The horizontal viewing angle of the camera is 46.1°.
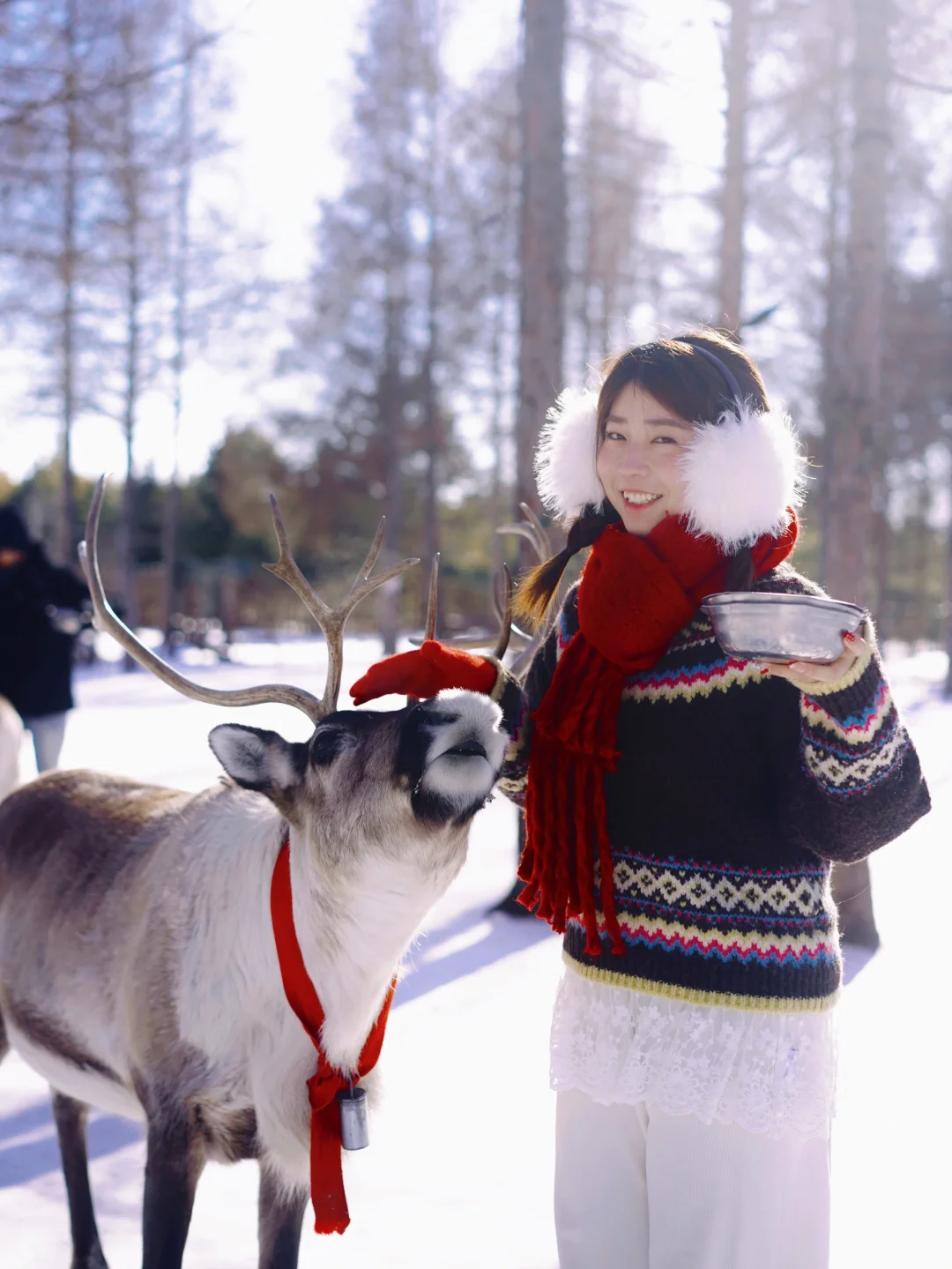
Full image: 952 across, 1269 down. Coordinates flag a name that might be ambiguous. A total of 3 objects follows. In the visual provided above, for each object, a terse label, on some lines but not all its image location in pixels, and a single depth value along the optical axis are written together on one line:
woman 1.58
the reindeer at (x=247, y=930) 1.85
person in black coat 5.06
